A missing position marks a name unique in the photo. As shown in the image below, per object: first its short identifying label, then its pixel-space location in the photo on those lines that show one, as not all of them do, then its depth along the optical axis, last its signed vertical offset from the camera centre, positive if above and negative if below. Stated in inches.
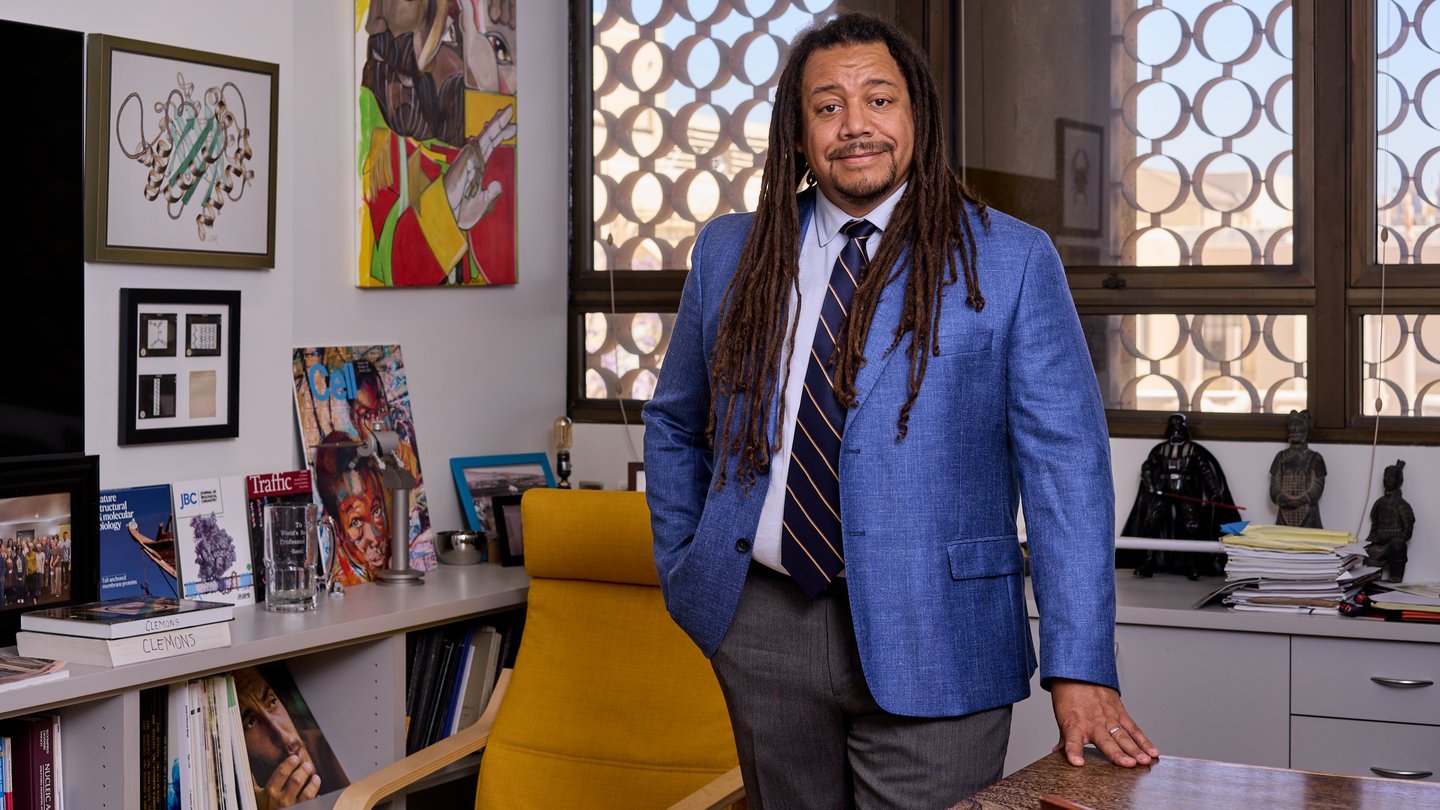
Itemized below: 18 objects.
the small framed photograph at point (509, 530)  132.8 -11.1
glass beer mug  108.2 -11.3
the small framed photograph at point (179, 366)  103.7 +3.2
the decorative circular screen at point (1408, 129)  120.0 +23.4
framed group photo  94.7 -8.4
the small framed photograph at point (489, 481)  136.3 -6.9
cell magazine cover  120.0 -2.1
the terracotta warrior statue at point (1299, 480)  121.5 -5.9
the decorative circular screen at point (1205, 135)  125.6 +24.3
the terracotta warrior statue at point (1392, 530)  118.2 -9.8
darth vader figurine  126.0 -8.0
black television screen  96.6 +11.4
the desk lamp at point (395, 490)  121.5 -6.9
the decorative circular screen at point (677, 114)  144.1 +30.0
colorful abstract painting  126.3 +24.4
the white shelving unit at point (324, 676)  89.8 -17.8
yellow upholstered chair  105.7 -21.1
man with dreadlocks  66.3 -3.2
